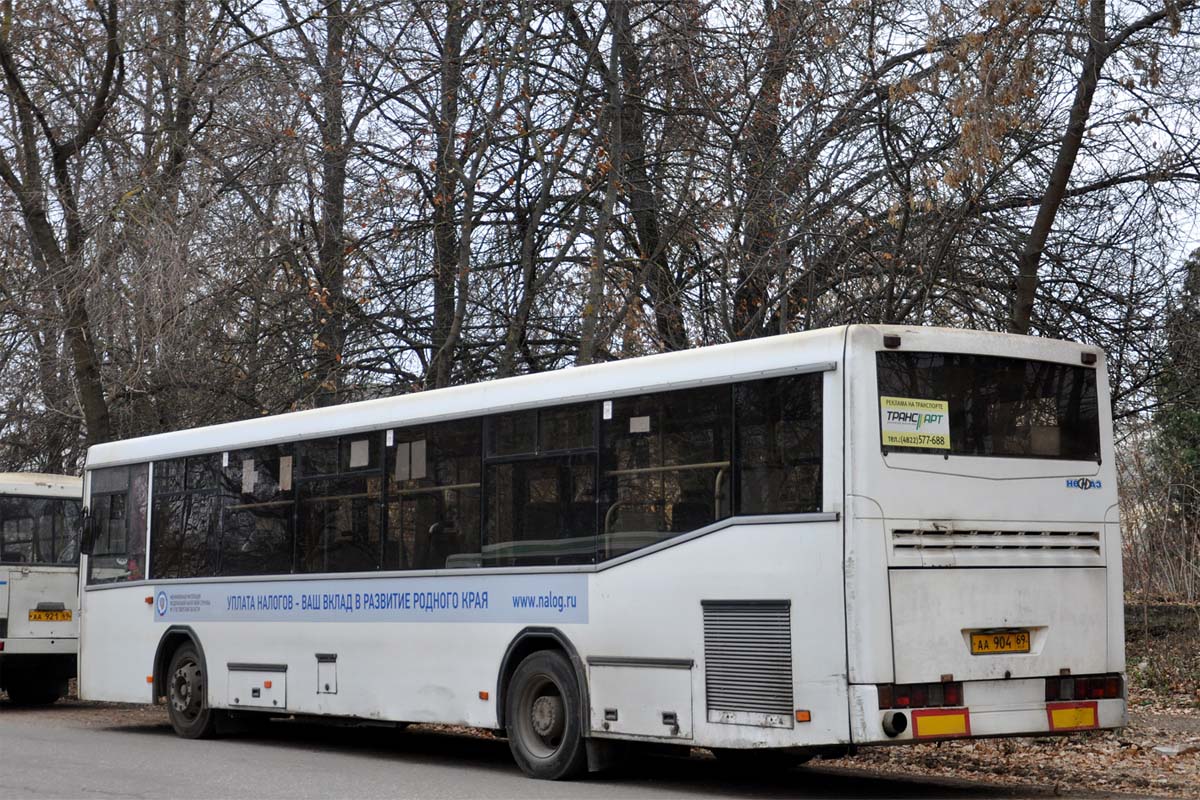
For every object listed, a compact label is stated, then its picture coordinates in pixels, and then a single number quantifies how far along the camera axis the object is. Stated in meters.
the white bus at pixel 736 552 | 9.66
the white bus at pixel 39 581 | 19.94
